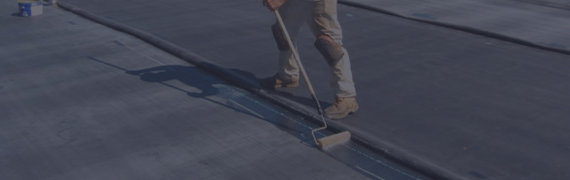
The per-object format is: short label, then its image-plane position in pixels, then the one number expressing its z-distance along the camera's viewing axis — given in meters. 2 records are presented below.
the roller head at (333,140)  3.58
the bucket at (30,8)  6.42
